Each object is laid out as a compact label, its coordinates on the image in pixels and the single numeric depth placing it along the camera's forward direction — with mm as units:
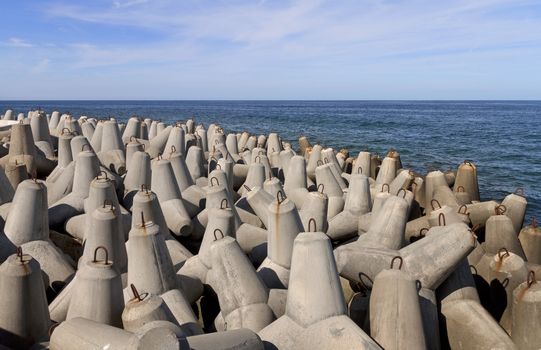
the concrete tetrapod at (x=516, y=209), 5719
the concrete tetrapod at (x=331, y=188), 5730
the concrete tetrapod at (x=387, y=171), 7445
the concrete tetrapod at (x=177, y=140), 7654
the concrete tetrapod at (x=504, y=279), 3674
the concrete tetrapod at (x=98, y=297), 2693
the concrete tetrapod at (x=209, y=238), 3633
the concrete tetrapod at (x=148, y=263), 3125
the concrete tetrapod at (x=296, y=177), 6242
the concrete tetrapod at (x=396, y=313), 2701
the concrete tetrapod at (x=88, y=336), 2166
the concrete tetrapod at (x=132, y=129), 9273
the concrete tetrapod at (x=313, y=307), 2545
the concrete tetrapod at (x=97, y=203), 4148
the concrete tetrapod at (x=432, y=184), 6652
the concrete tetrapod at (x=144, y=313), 2488
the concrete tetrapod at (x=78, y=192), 4586
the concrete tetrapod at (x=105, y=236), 3439
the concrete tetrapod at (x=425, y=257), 3369
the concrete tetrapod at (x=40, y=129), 7469
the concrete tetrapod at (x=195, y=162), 6695
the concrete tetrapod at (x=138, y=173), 5605
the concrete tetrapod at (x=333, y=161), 6554
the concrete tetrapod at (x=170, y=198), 4707
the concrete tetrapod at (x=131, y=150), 6311
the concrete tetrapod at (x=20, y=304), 2635
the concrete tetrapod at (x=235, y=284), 2995
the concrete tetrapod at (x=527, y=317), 3047
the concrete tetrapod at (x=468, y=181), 7507
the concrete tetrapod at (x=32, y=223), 3686
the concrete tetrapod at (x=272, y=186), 5473
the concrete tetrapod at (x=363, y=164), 8336
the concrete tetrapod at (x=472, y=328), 2928
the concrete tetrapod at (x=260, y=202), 4902
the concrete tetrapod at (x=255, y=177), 6172
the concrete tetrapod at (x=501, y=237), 4609
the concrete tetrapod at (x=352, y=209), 5133
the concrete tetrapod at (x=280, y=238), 3621
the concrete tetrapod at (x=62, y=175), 5238
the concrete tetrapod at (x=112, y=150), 6473
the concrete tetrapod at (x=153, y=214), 3967
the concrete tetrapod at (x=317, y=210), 4551
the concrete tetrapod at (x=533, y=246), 4938
